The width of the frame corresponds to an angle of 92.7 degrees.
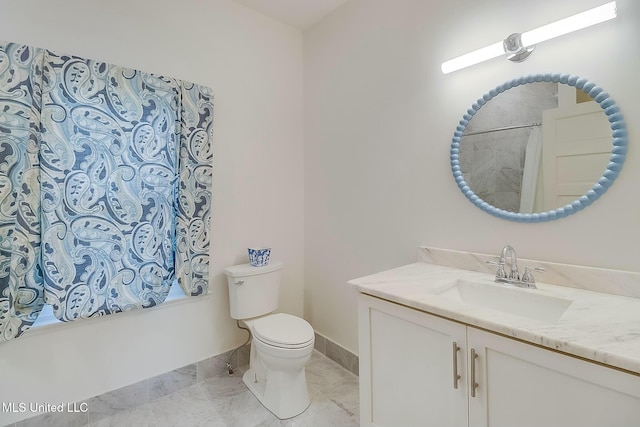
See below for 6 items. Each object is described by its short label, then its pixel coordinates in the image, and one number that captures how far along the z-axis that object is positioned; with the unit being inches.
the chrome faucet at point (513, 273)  49.9
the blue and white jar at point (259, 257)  81.7
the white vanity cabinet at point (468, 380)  31.1
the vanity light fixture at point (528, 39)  44.9
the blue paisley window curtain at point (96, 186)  54.6
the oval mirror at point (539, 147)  46.5
